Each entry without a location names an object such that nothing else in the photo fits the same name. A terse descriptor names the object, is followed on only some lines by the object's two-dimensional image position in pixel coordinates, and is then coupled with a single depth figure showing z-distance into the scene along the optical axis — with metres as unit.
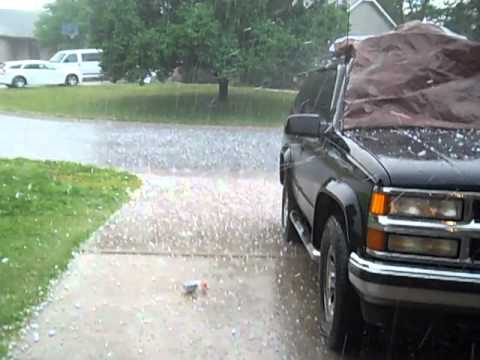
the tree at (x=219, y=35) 22.22
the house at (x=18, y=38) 51.53
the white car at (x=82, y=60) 37.50
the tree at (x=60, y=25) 42.78
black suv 3.35
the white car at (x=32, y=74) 34.34
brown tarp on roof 4.82
